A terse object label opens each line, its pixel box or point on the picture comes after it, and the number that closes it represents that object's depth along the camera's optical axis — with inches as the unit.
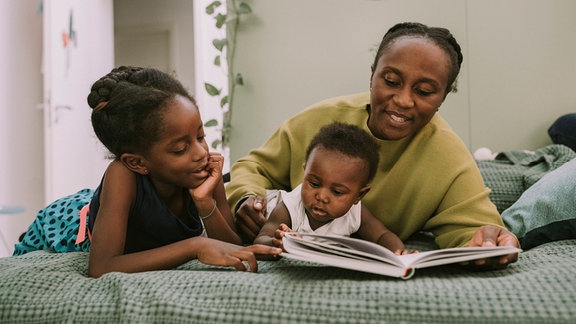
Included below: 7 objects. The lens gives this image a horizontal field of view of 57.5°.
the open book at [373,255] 37.1
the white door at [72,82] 130.7
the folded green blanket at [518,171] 76.4
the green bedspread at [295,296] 34.3
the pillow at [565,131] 98.0
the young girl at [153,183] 47.0
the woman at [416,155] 56.7
